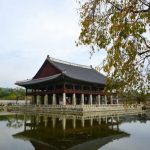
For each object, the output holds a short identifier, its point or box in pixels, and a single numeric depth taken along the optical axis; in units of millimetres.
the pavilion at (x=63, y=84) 31655
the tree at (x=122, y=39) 4402
